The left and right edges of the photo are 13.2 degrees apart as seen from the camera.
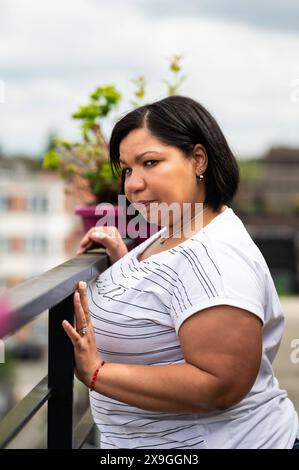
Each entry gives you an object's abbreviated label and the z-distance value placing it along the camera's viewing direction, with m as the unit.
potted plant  3.39
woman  2.02
